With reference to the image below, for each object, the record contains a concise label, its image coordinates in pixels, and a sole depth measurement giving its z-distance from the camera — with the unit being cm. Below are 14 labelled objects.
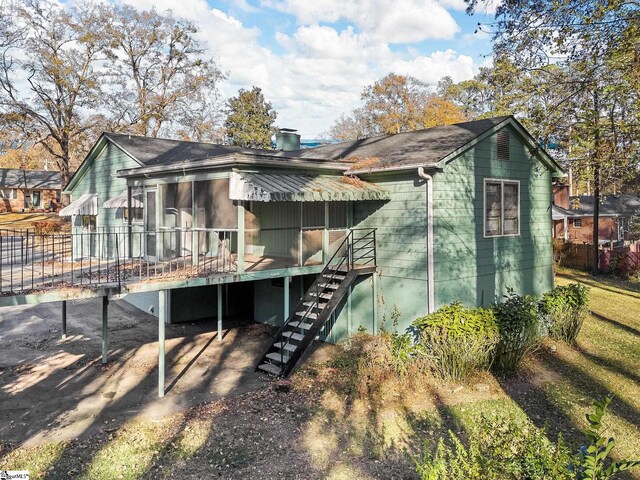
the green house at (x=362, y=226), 964
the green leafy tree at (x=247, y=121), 4497
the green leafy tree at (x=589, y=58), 873
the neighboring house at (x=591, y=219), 3506
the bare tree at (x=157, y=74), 3234
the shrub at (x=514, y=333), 916
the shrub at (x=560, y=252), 2394
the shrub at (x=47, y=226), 2664
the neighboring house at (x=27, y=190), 4409
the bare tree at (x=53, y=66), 2795
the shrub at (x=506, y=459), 378
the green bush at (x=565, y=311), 1098
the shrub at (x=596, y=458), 318
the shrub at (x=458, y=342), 860
